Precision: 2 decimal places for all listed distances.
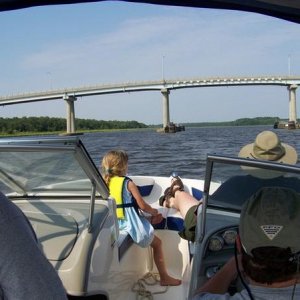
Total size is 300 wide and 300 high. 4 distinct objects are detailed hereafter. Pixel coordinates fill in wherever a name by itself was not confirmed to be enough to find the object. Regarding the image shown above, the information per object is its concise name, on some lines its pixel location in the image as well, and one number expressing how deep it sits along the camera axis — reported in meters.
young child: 3.42
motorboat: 2.15
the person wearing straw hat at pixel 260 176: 1.93
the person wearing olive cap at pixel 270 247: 1.22
